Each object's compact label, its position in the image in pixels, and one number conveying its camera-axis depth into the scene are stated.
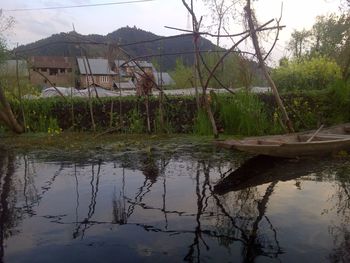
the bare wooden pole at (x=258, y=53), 7.90
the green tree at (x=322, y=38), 14.57
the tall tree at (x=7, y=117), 10.45
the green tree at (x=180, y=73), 26.46
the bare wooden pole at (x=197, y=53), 8.20
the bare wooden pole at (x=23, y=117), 11.07
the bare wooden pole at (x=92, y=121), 10.36
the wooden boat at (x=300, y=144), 5.88
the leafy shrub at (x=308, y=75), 15.45
